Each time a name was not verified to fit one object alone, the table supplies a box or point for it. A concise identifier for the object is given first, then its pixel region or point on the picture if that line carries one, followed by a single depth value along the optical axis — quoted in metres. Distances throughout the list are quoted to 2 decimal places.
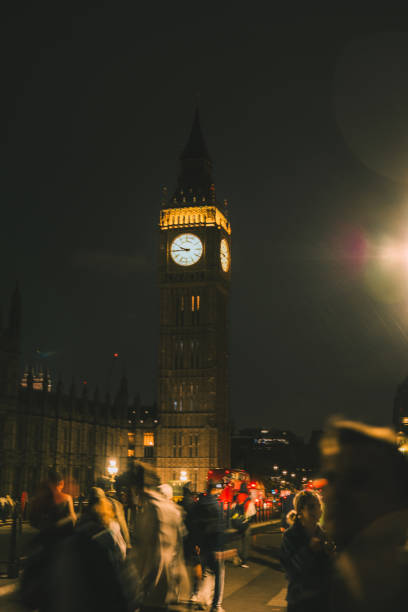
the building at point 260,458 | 131.25
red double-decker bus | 26.13
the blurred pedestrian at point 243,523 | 16.59
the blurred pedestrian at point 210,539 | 10.96
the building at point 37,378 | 132.15
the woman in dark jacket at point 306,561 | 5.08
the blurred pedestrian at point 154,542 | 7.48
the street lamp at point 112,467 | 45.05
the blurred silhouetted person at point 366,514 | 2.31
